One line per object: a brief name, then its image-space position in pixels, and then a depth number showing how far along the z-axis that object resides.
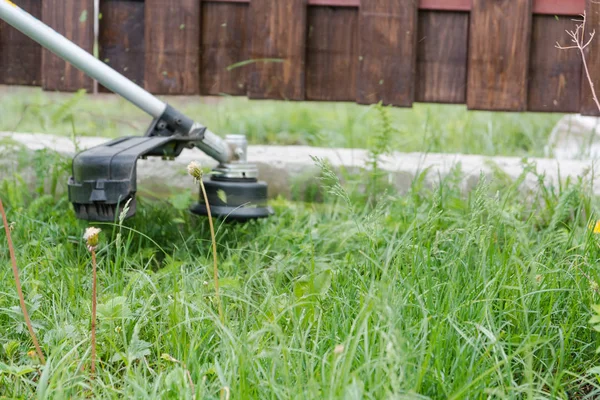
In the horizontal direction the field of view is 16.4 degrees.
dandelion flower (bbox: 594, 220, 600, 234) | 3.58
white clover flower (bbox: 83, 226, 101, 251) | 3.10
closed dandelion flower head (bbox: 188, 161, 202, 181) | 3.35
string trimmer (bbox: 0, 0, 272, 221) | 3.70
